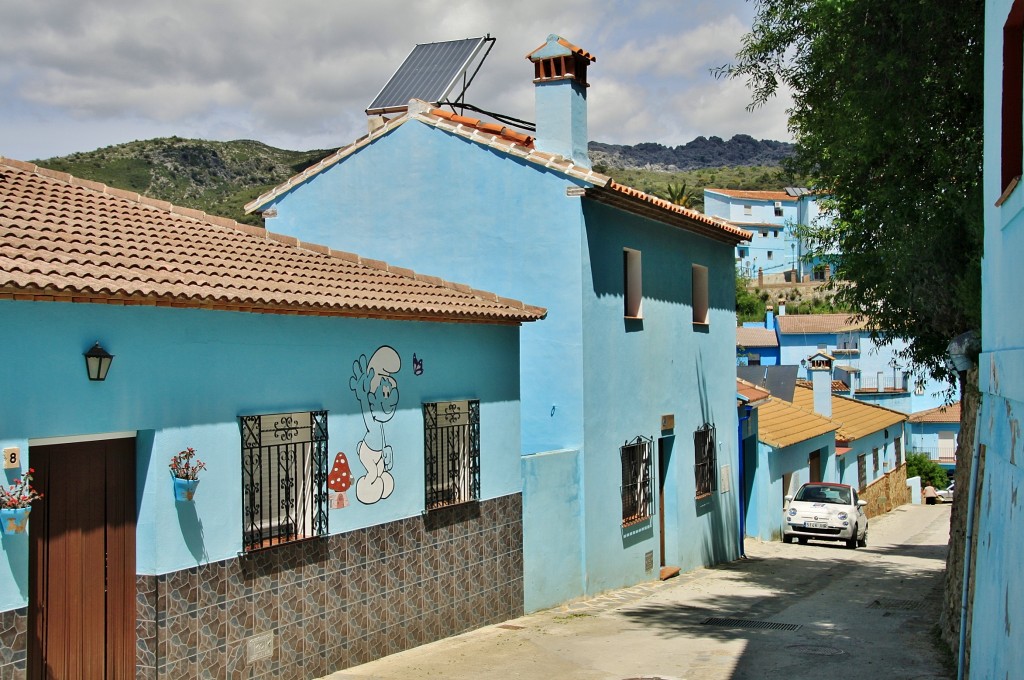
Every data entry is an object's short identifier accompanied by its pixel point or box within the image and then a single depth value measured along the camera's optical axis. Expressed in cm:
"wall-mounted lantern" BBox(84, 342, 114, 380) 738
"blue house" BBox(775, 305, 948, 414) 5706
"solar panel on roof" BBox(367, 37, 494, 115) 1700
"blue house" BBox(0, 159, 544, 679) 724
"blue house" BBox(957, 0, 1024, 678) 638
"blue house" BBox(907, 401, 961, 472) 5300
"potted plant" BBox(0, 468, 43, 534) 667
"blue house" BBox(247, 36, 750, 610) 1438
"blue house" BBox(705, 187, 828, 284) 9050
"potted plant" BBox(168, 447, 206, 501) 798
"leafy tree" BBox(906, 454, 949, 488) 4762
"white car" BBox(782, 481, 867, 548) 2486
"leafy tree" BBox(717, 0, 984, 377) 1224
